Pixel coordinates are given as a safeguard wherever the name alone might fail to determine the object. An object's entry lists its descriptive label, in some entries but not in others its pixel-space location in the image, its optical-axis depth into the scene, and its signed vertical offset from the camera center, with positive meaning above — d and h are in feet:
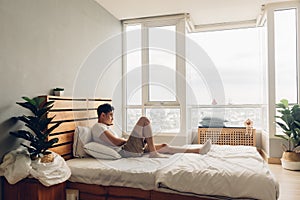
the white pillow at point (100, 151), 8.91 -1.83
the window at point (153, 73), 14.62 +1.58
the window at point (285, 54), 13.05 +2.33
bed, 6.37 -2.10
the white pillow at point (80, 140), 9.45 -1.51
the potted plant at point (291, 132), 11.82 -1.58
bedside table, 6.59 -2.41
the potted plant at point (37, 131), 7.08 -0.87
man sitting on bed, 9.35 -1.56
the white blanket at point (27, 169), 6.55 -1.83
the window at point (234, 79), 15.42 +1.26
